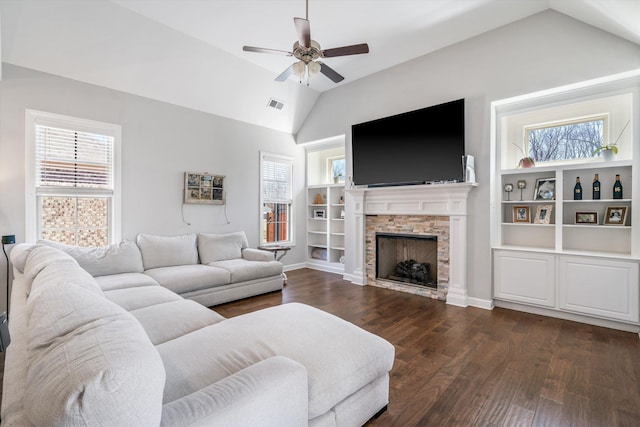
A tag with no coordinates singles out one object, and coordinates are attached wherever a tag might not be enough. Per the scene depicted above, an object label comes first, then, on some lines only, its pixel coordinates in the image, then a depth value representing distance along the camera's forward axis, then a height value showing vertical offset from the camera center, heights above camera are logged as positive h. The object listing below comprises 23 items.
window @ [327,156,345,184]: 6.18 +0.95
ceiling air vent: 5.30 +2.00
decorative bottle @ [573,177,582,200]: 3.43 +0.26
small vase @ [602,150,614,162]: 3.19 +0.64
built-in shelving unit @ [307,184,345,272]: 6.08 -0.30
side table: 4.92 -0.62
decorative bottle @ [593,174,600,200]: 3.33 +0.27
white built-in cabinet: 3.07 -0.30
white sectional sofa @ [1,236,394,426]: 0.71 -0.63
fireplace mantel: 3.93 +0.03
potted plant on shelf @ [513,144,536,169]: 3.72 +0.65
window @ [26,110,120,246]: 3.42 +0.40
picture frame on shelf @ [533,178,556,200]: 3.63 +0.30
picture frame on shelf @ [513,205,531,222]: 3.85 -0.01
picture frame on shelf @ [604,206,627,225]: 3.23 -0.02
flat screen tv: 3.93 +0.98
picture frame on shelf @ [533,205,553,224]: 3.69 -0.01
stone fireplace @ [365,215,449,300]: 4.18 -0.56
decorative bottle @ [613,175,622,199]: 3.22 +0.26
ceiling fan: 2.69 +1.51
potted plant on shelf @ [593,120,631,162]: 3.19 +0.70
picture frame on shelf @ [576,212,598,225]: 3.40 -0.06
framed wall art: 4.64 +0.40
